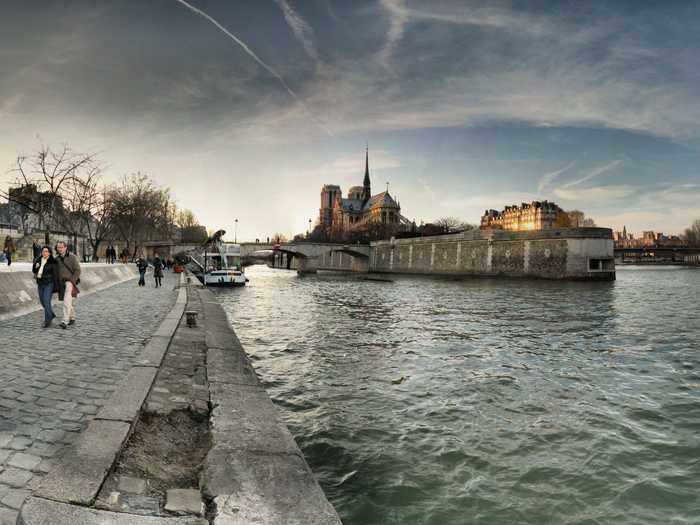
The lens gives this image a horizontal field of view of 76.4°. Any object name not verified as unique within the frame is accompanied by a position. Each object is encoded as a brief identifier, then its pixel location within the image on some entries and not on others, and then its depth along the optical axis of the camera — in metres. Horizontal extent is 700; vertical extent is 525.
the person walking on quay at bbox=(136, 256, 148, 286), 22.40
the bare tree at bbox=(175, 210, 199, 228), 93.25
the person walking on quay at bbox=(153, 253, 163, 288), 22.91
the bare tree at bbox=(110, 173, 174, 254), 42.09
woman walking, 8.62
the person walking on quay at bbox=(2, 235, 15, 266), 19.42
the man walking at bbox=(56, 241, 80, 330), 8.84
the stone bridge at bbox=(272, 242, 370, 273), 65.56
